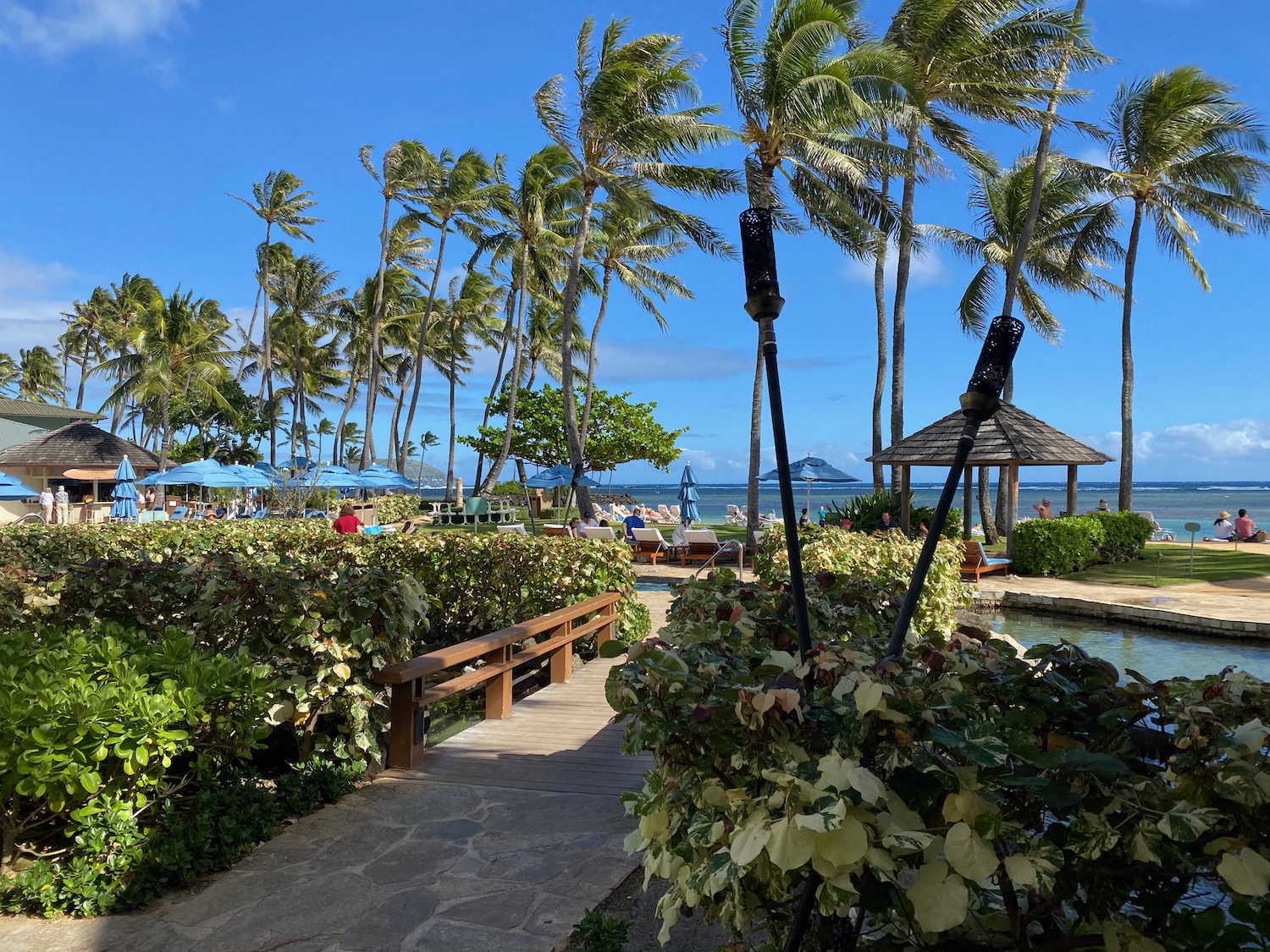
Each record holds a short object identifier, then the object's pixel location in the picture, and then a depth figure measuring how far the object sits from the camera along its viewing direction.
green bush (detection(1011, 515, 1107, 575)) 14.73
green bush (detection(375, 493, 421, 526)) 29.09
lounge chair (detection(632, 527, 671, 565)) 17.80
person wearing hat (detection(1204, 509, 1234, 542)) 21.43
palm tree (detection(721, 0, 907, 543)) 15.34
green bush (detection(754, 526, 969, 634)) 6.58
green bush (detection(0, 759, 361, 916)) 2.95
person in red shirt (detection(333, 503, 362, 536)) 11.49
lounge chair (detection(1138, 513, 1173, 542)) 23.90
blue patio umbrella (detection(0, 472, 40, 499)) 18.47
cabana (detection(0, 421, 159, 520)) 30.83
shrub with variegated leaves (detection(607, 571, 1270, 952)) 1.30
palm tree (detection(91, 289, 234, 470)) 32.53
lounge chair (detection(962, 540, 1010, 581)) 14.02
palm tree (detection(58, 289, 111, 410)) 50.25
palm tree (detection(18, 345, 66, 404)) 61.84
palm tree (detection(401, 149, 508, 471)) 29.76
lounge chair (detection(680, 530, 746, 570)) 17.55
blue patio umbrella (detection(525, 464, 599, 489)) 25.84
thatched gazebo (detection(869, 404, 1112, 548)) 14.66
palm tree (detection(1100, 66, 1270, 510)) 19.50
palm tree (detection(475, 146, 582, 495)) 26.03
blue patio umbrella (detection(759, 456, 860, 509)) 18.23
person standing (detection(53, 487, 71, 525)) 25.16
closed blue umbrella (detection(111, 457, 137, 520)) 23.28
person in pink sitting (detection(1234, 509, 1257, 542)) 20.58
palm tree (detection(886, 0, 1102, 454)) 16.59
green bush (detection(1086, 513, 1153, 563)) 16.28
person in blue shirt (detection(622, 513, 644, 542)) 18.86
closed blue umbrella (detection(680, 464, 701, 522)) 23.02
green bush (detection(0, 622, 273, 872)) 2.88
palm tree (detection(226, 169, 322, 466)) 35.66
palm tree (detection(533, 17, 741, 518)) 18.22
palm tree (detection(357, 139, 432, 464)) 32.09
